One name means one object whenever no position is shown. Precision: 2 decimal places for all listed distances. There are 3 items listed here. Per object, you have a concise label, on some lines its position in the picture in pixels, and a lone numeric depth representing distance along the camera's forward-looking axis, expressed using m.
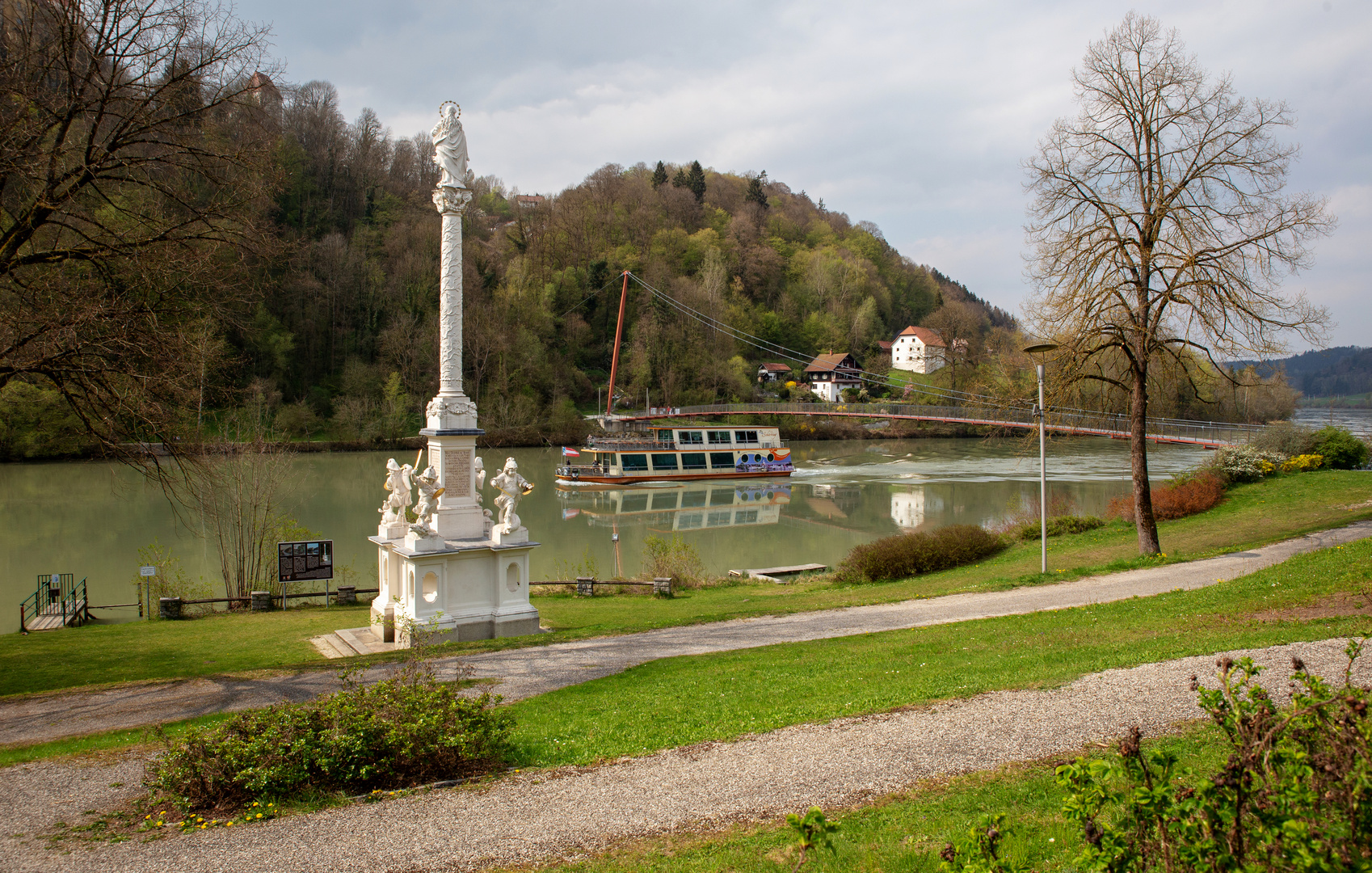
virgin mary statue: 11.24
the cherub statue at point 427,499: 10.56
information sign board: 13.43
